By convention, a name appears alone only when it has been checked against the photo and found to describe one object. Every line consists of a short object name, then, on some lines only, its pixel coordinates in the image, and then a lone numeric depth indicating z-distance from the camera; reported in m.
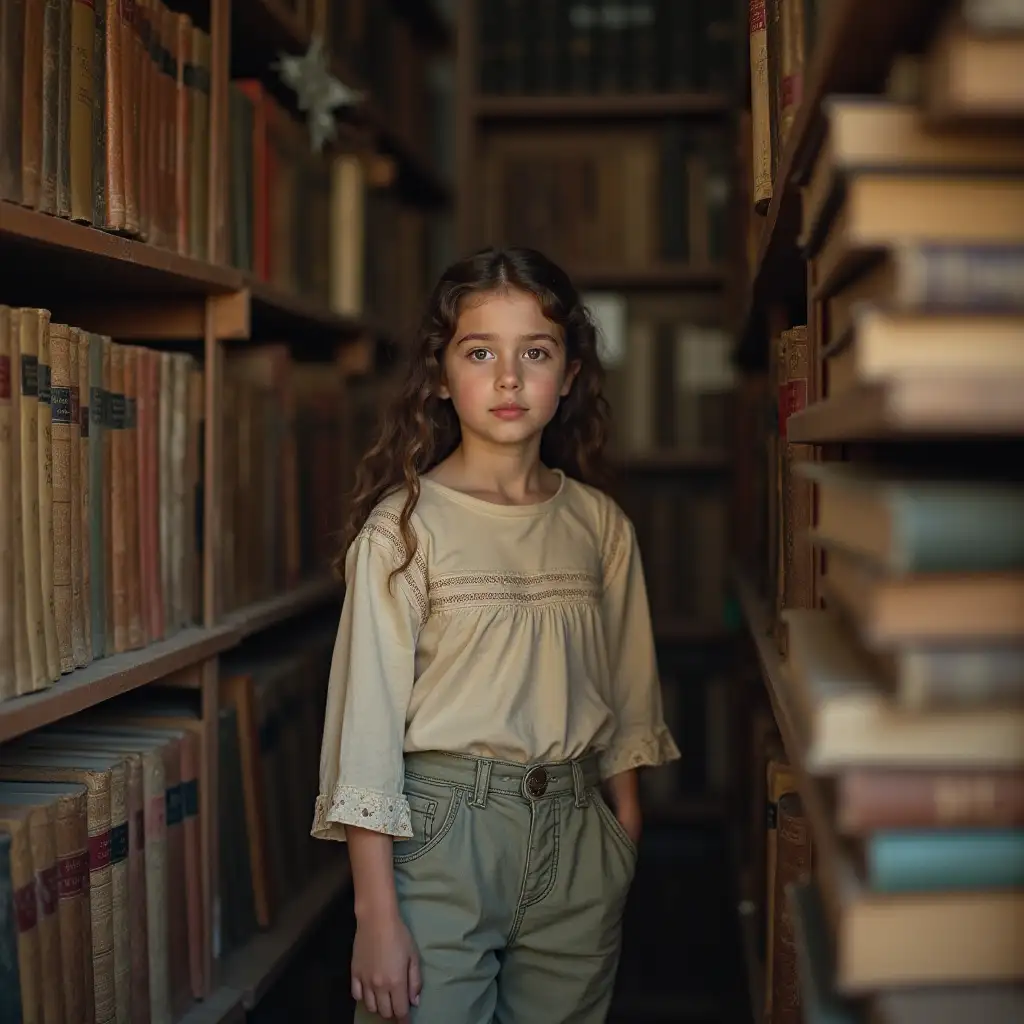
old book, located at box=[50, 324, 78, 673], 1.31
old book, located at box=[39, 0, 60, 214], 1.27
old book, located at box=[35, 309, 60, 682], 1.26
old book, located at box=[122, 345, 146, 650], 1.50
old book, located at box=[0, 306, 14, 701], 1.19
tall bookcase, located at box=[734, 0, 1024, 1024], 0.69
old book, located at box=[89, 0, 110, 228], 1.38
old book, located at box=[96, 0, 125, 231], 1.40
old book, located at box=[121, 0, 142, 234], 1.44
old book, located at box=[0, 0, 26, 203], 1.20
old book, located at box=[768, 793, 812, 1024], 1.30
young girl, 1.41
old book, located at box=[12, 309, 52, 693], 1.23
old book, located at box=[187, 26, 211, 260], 1.67
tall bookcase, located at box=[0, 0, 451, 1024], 1.33
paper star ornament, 2.11
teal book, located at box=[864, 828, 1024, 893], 0.73
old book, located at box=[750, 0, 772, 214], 1.36
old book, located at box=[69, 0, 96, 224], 1.33
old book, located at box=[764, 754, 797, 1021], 1.44
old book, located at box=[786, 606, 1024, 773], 0.72
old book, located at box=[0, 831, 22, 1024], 1.18
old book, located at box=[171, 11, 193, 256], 1.62
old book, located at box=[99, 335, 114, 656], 1.44
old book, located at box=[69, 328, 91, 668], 1.35
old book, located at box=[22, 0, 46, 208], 1.24
